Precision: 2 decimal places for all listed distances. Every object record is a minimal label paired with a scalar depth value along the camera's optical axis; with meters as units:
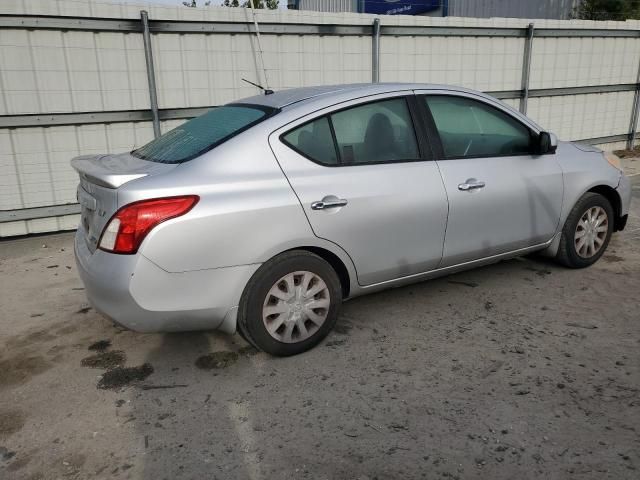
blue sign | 20.64
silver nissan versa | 2.93
